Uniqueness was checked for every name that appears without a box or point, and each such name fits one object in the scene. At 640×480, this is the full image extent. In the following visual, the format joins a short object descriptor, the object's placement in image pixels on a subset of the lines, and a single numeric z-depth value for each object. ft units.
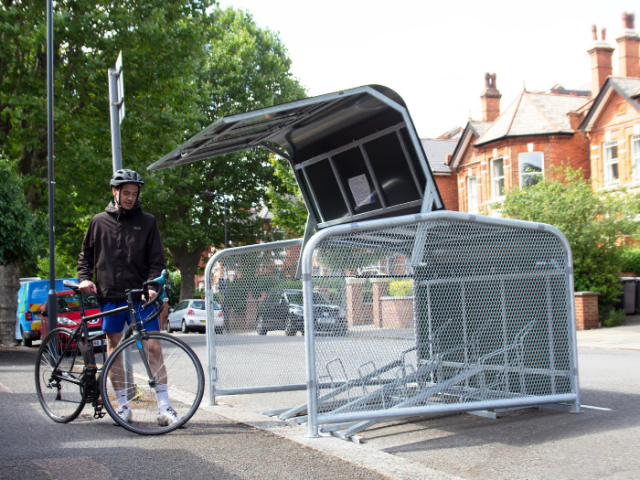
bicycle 17.26
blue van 63.98
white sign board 26.86
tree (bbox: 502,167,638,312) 67.77
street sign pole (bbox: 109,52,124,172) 25.79
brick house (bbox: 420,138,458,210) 142.92
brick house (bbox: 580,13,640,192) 97.60
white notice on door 23.49
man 18.12
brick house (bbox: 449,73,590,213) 110.52
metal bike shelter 17.29
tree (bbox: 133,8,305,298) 122.83
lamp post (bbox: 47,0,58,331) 48.57
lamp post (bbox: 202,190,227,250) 123.46
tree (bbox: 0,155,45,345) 47.11
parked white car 107.76
